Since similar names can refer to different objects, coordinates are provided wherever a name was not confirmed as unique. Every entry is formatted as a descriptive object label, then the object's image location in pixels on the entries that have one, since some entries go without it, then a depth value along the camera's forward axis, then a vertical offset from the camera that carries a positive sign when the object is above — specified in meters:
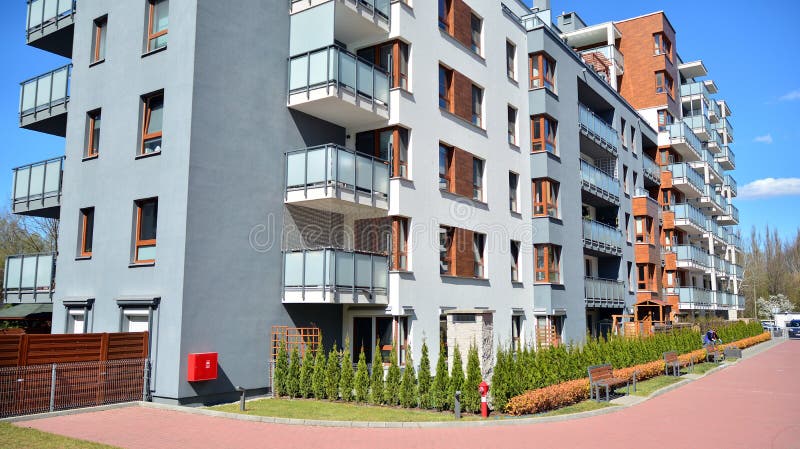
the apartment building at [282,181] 16.55 +3.89
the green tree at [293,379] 16.89 -1.96
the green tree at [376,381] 15.68 -1.88
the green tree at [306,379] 16.75 -1.94
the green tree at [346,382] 16.06 -1.94
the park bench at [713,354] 29.50 -2.16
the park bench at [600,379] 17.01 -2.02
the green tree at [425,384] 15.05 -1.87
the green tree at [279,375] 17.19 -1.89
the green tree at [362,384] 15.86 -1.97
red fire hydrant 14.16 -2.09
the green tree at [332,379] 16.23 -1.89
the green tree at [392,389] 15.57 -2.06
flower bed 14.47 -2.19
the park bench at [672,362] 23.66 -2.04
